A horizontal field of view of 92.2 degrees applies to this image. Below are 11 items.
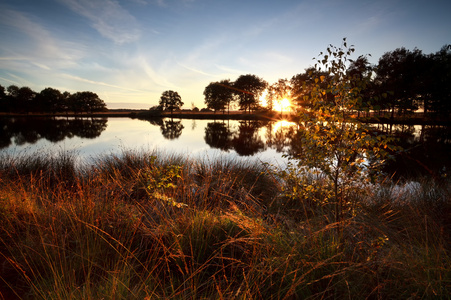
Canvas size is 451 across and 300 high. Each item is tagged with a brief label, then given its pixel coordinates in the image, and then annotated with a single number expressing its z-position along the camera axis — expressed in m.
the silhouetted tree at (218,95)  75.19
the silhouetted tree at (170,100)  93.88
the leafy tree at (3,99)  75.31
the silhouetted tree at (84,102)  96.12
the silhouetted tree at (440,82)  34.53
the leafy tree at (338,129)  2.92
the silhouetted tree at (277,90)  73.50
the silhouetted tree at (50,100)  86.56
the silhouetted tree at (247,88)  76.69
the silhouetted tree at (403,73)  37.84
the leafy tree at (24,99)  79.44
